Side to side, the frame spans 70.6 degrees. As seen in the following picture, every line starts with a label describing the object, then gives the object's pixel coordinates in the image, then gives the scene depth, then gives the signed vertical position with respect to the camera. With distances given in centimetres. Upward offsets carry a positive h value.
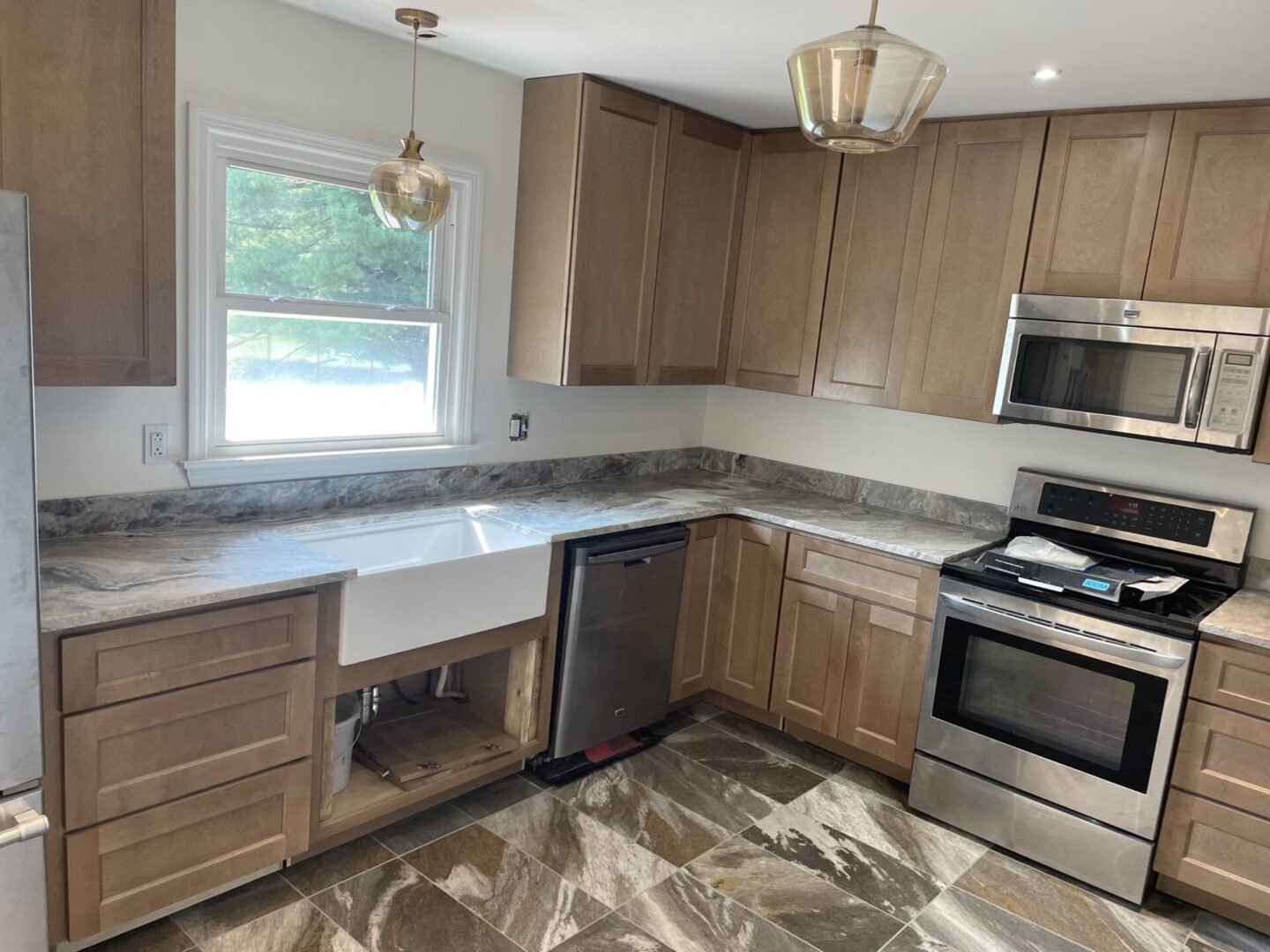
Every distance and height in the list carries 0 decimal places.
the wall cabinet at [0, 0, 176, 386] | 185 +23
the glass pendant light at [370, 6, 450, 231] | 230 +30
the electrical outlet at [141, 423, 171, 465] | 248 -43
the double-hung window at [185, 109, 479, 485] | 256 -4
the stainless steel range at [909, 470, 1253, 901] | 260 -94
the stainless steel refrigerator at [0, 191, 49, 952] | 148 -60
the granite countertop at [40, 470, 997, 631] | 200 -66
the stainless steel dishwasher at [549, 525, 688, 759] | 299 -106
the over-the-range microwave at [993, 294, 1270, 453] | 260 +2
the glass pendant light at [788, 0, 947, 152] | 124 +37
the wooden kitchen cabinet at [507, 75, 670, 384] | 312 +36
